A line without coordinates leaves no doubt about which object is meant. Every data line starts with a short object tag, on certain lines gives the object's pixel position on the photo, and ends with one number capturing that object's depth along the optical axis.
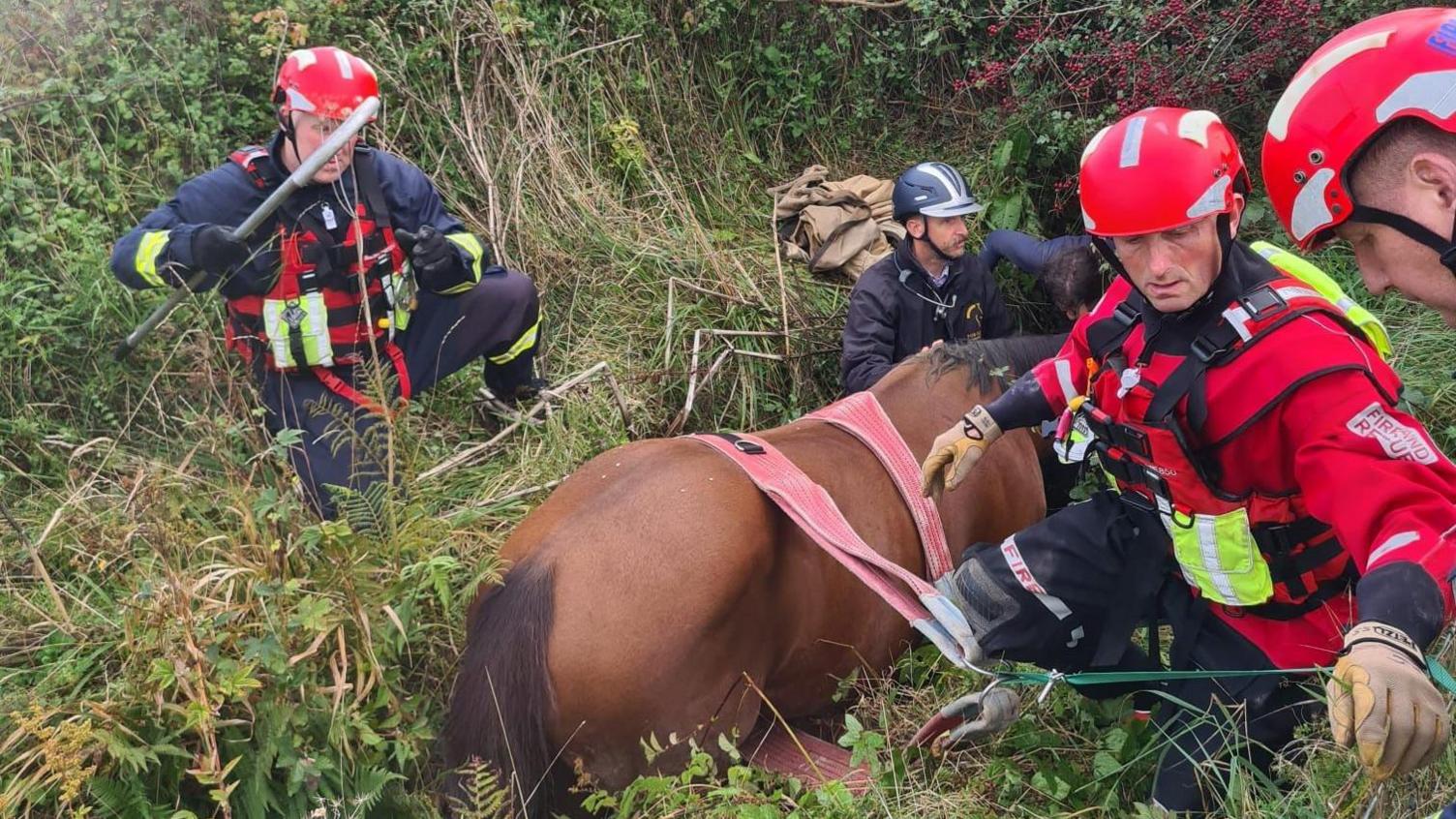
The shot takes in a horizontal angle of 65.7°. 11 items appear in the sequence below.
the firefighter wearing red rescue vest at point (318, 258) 3.87
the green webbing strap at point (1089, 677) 2.32
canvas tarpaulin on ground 5.69
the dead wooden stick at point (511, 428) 4.28
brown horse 2.76
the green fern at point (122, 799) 2.50
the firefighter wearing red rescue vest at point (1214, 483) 1.96
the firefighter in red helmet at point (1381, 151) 1.75
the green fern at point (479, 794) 2.35
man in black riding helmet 4.82
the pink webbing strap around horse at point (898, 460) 3.42
